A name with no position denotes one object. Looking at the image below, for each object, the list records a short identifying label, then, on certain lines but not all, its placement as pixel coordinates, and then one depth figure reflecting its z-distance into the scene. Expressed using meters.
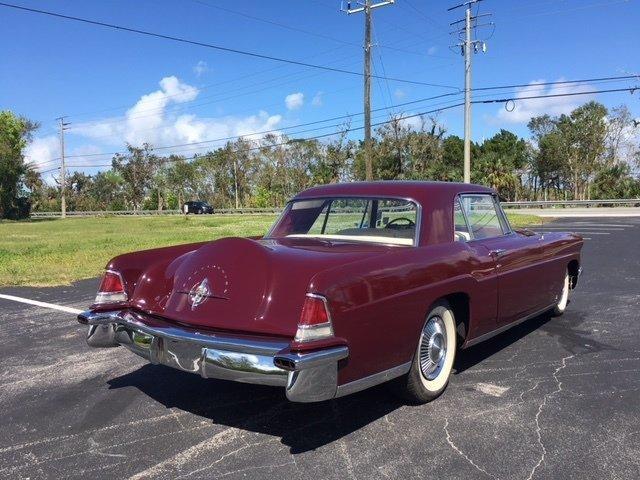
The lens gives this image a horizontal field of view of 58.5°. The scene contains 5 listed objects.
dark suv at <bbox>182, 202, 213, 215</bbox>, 57.38
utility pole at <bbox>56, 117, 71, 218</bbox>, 60.22
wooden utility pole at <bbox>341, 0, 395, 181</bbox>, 24.14
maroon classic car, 3.13
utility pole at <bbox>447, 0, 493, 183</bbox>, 28.19
